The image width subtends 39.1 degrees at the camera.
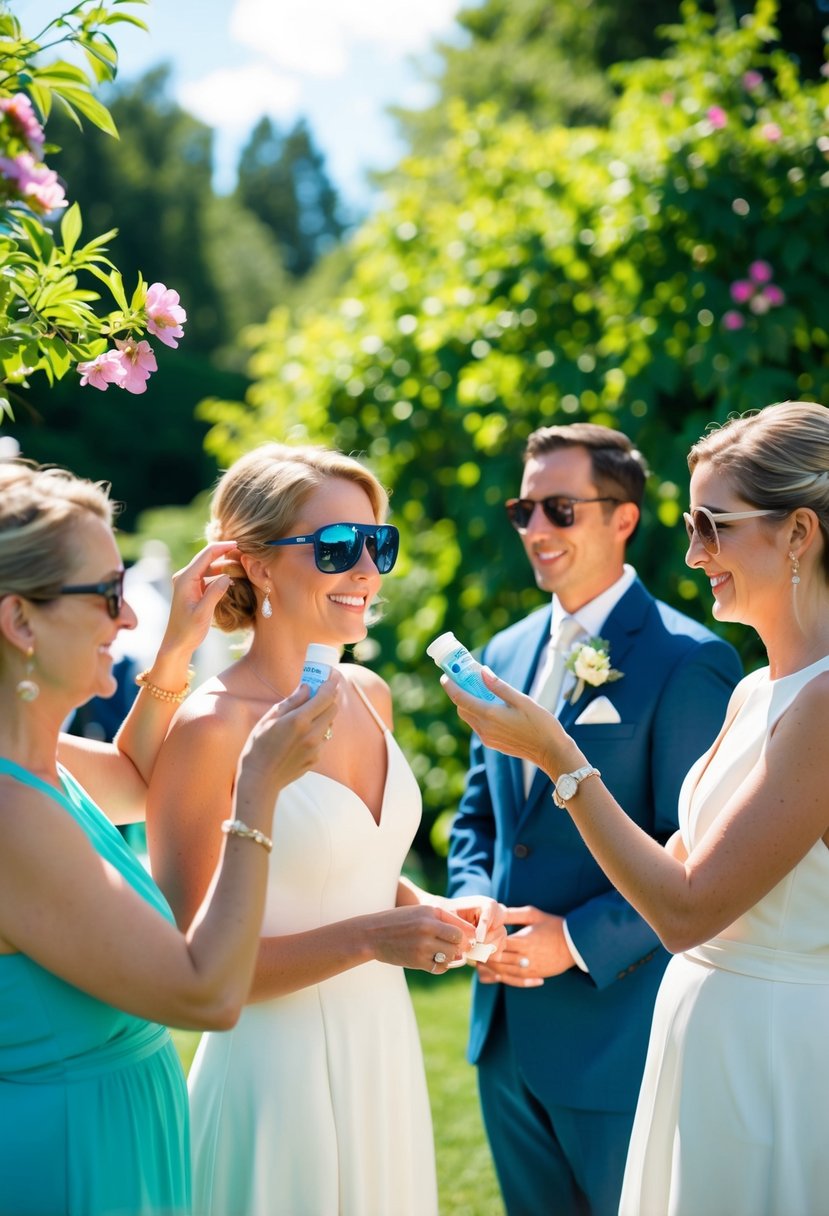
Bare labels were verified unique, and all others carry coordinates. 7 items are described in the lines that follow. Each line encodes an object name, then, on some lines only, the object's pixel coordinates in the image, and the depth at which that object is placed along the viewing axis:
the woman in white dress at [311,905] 2.82
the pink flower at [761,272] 5.59
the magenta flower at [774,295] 5.59
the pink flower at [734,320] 5.62
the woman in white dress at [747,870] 2.55
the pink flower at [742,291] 5.64
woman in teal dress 2.04
